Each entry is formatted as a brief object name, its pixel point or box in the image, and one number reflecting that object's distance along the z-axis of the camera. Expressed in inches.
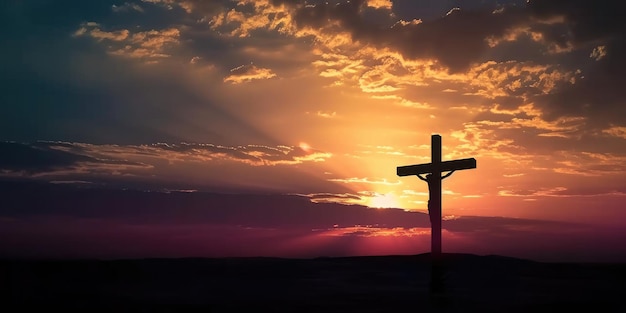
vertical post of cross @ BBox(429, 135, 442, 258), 987.3
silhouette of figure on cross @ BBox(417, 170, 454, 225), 993.5
